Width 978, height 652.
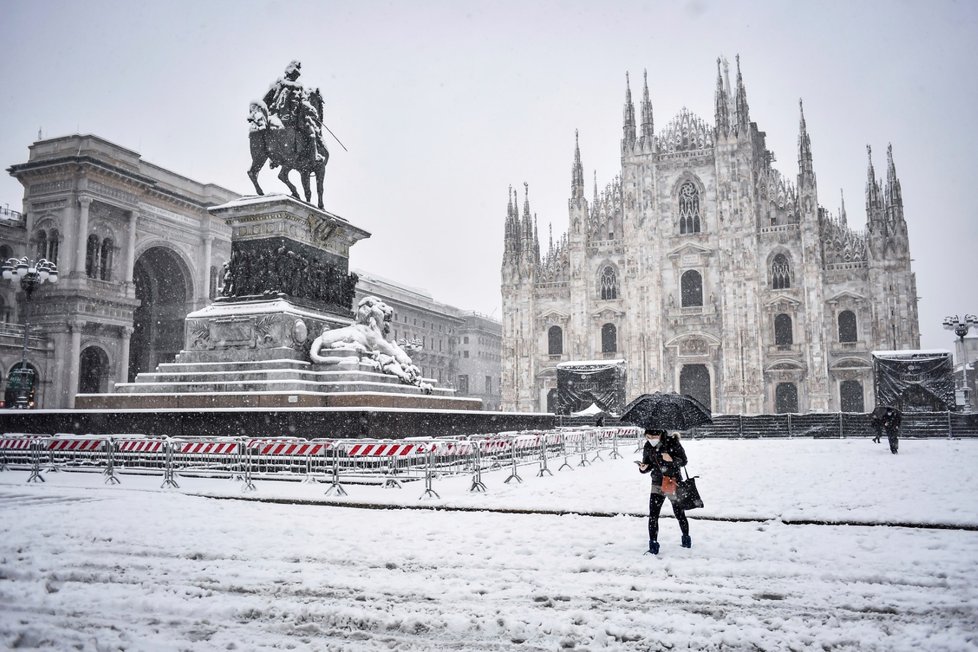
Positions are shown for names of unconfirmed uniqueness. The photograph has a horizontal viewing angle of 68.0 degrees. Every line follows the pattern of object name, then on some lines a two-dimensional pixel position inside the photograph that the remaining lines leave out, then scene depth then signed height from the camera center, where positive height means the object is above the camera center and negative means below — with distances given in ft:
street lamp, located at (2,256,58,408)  72.69 +15.09
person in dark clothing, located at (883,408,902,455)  64.59 -0.41
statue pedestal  50.21 +6.30
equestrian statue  59.16 +23.73
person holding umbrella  23.30 -1.43
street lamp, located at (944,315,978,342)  100.43 +13.40
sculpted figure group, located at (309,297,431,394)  54.34 +5.83
